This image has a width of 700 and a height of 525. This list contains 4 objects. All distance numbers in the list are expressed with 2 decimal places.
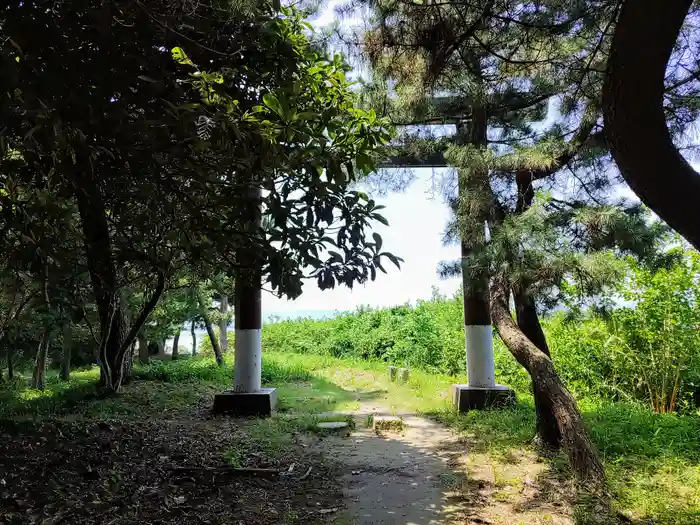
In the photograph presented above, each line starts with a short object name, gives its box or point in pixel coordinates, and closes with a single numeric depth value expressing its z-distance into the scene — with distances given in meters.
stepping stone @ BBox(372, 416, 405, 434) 4.97
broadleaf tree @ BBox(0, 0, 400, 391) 2.03
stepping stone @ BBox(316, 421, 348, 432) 4.96
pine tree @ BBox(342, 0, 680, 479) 2.59
